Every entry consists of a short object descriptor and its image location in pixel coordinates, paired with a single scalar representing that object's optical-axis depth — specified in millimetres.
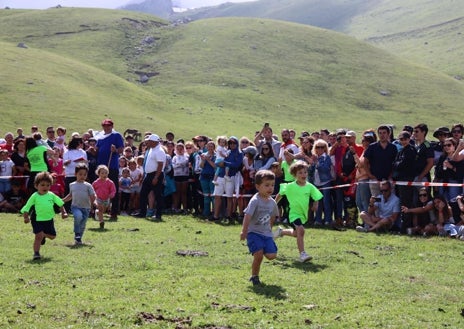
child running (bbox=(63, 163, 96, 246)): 15398
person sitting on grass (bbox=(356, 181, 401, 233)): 18266
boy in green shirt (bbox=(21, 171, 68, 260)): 13422
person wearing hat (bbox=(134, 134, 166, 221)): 20562
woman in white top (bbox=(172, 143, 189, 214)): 23453
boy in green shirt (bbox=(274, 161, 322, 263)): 13477
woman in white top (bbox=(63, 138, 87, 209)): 21484
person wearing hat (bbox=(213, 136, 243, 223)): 21094
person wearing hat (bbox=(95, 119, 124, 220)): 19750
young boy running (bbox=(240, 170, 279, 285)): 11164
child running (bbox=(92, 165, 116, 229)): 18797
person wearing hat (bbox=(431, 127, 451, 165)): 18683
